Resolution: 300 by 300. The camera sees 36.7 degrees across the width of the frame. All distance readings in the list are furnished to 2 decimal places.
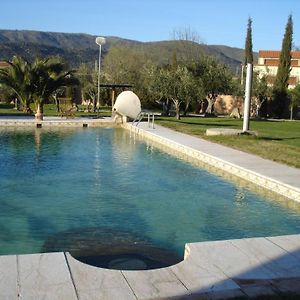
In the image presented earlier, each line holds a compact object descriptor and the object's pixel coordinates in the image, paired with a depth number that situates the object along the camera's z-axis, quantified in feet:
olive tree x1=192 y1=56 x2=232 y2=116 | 97.19
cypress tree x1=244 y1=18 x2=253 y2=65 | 136.56
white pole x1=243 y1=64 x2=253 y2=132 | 56.03
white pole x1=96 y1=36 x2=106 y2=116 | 96.29
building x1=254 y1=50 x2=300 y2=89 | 220.10
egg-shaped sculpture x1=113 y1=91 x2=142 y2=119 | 75.72
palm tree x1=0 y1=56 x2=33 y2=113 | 85.76
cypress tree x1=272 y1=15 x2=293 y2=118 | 114.32
